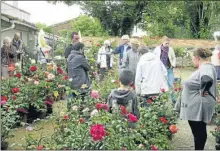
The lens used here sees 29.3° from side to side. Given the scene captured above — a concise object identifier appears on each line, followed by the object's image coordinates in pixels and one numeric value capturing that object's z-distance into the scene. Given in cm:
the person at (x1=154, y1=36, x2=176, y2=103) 775
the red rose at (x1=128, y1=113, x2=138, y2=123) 347
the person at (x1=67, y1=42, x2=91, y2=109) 614
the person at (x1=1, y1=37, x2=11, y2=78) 891
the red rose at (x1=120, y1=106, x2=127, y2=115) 367
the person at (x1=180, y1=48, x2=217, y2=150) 429
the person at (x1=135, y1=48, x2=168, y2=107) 588
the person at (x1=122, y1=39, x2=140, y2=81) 711
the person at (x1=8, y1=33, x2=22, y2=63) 913
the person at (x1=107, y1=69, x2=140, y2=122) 417
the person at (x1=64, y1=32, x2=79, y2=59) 662
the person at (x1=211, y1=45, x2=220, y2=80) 962
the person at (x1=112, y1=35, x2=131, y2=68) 856
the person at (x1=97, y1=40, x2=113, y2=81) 1055
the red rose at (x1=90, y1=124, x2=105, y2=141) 305
